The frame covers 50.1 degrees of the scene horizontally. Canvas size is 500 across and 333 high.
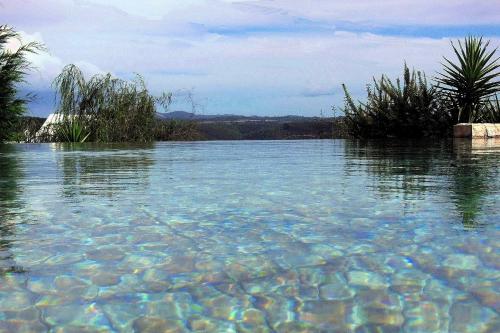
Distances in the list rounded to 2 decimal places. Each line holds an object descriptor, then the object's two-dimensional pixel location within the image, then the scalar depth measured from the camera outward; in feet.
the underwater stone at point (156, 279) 6.02
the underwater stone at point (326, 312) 5.03
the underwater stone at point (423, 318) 4.87
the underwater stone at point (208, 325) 4.90
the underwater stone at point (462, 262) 6.63
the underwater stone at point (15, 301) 5.40
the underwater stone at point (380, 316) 5.00
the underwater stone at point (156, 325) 4.88
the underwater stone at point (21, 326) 4.85
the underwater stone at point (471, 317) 4.87
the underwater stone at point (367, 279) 6.00
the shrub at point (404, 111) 47.60
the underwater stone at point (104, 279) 6.14
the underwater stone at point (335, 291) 5.65
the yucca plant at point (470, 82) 45.52
